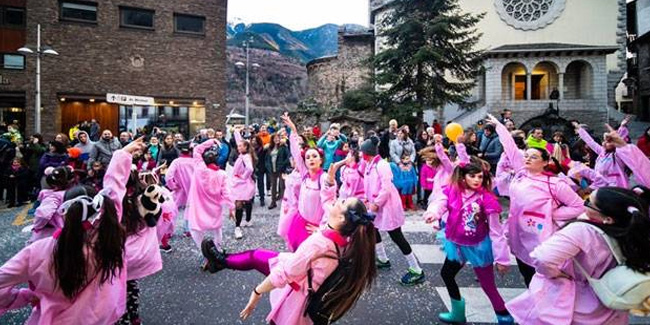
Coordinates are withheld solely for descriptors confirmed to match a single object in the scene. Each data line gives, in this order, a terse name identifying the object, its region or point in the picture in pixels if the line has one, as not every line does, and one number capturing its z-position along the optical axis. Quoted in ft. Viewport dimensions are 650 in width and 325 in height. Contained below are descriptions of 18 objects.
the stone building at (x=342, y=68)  122.52
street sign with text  37.93
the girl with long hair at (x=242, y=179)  23.83
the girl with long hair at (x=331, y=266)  8.22
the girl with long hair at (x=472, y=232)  11.76
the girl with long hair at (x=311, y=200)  15.24
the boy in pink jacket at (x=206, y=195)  18.30
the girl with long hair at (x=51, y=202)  11.00
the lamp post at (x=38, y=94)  49.59
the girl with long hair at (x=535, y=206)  11.60
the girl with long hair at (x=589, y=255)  6.95
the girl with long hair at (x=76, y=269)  7.79
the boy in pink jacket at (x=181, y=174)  22.36
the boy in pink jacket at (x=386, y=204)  15.69
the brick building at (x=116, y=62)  65.57
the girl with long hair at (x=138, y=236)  11.50
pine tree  59.00
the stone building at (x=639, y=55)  101.60
